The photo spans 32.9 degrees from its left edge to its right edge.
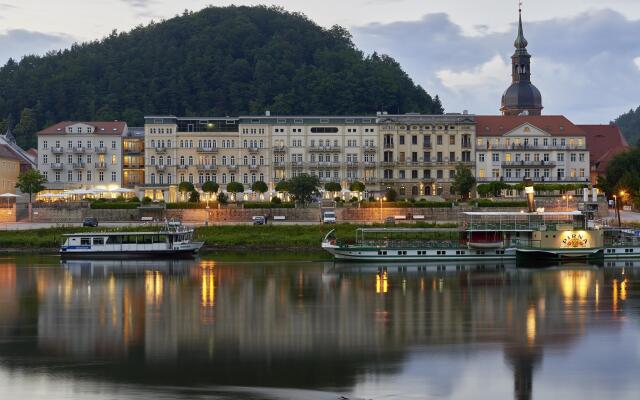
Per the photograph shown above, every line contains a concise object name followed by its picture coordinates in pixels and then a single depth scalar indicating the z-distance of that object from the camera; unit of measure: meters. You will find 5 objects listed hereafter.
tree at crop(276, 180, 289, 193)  93.99
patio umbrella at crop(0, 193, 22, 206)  89.50
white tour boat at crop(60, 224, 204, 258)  69.31
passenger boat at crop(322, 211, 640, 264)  65.38
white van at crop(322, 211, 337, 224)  83.44
